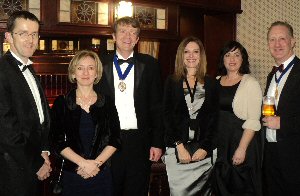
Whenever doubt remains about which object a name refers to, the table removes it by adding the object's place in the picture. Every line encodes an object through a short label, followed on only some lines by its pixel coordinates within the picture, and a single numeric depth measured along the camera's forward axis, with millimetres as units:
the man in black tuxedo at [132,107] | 2773
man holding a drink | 2787
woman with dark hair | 3027
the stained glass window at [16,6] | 4273
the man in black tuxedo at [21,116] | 2145
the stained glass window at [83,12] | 4676
